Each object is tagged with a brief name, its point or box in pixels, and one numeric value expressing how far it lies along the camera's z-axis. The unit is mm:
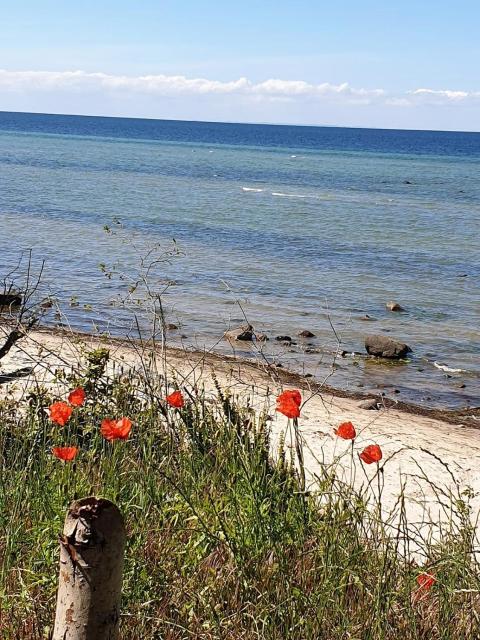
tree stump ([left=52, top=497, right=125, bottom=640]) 2502
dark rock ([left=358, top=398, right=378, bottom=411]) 12485
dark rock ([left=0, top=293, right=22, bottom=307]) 16189
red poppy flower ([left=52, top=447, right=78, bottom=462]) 3691
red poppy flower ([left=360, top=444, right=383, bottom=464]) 3627
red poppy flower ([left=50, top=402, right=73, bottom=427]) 4055
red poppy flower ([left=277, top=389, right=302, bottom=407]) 3930
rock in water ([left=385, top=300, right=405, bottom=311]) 19719
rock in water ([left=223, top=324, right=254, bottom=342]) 16141
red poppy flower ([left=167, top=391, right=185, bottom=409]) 4512
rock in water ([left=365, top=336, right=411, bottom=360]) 15617
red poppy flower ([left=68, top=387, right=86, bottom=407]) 4434
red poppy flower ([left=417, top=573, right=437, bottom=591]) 3660
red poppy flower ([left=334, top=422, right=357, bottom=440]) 3898
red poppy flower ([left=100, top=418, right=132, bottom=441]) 3836
